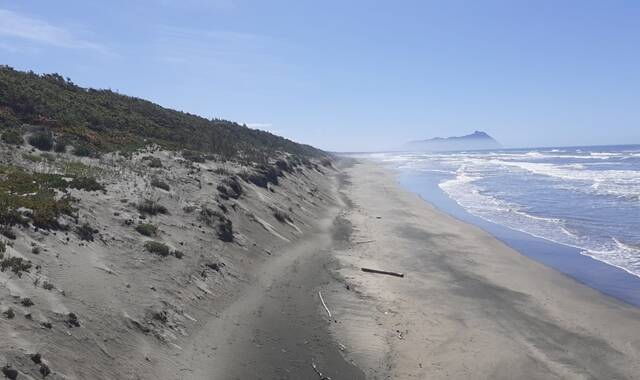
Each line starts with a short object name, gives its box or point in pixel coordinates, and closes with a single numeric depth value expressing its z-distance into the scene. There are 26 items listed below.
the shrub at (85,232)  13.59
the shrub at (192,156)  29.84
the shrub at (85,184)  17.06
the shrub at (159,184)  20.83
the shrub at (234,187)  25.20
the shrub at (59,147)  23.70
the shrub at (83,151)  23.91
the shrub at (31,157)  20.39
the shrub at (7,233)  11.43
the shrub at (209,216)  19.47
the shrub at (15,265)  10.17
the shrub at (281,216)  26.12
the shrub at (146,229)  15.87
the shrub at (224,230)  19.27
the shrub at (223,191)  23.93
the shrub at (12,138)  21.80
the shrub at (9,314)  8.83
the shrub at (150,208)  17.61
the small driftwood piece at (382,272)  19.62
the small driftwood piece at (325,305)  15.14
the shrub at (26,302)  9.44
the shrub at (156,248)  15.00
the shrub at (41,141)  23.23
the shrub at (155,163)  25.00
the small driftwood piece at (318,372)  11.17
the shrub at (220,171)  27.99
